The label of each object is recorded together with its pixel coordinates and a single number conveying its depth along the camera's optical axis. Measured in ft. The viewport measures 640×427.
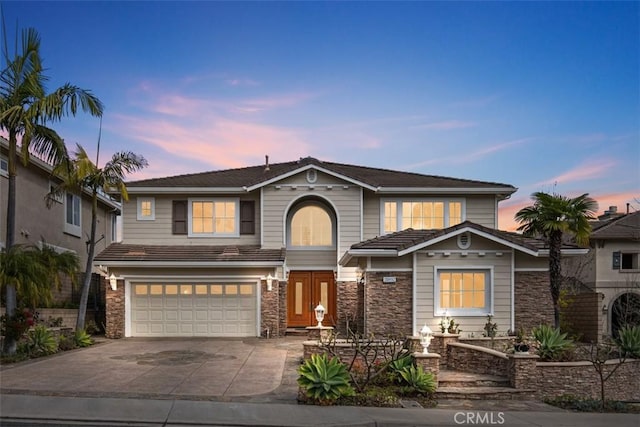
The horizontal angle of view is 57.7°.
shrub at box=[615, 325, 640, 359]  45.65
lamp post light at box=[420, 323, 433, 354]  41.16
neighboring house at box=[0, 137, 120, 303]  63.04
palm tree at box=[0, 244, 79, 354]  45.65
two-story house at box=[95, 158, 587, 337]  67.46
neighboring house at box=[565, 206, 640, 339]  89.15
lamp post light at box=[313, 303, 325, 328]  55.82
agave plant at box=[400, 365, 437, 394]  38.11
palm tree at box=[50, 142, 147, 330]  59.72
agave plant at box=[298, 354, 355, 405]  34.01
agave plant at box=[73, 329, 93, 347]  57.21
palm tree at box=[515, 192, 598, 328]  53.78
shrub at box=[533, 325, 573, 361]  44.55
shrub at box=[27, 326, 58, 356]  50.61
